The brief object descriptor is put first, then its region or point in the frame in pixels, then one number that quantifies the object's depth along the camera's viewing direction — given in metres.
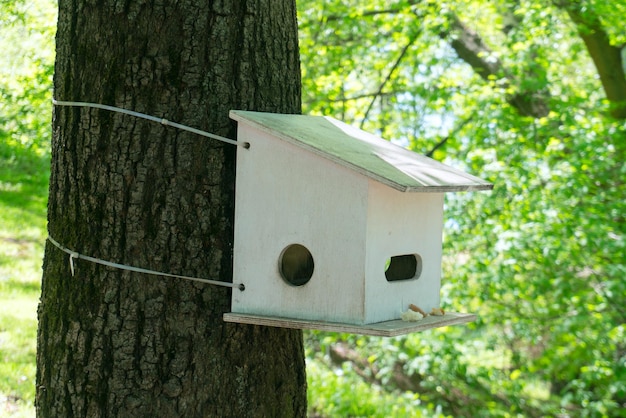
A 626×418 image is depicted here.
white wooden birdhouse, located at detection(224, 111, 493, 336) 3.74
